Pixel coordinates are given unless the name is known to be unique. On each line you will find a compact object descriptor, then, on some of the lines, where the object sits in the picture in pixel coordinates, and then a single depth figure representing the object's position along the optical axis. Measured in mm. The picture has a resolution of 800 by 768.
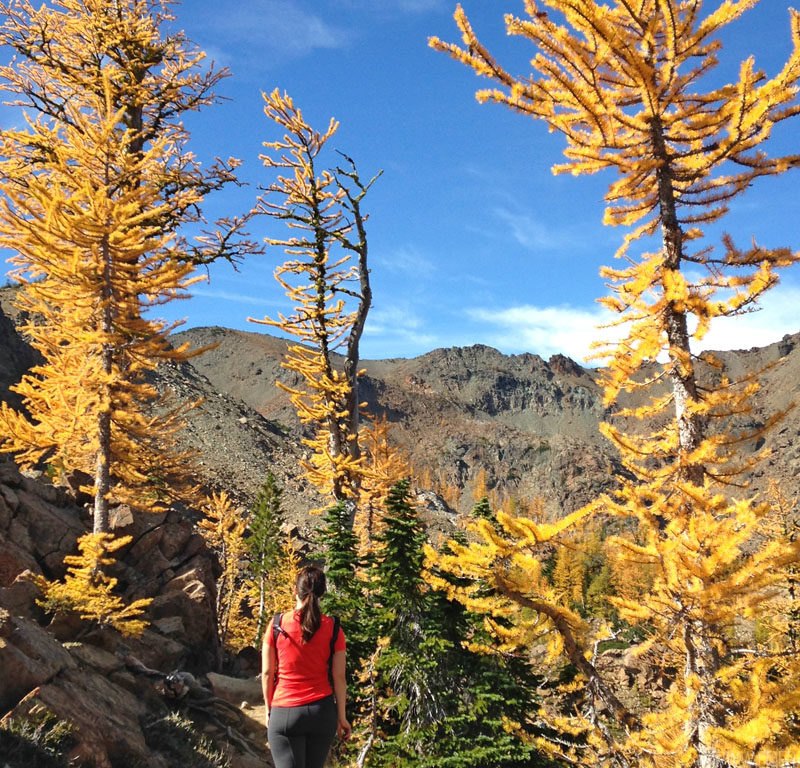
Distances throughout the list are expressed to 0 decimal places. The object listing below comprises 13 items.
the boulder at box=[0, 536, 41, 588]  9281
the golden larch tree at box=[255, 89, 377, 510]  11664
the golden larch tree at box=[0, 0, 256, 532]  9156
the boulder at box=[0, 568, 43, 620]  8484
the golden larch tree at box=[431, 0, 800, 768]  4277
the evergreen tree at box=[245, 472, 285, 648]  31859
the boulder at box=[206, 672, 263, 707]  12439
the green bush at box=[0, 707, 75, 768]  4418
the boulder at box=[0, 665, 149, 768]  5090
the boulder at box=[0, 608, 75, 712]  4988
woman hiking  3750
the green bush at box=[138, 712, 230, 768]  6695
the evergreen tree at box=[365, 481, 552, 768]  10180
